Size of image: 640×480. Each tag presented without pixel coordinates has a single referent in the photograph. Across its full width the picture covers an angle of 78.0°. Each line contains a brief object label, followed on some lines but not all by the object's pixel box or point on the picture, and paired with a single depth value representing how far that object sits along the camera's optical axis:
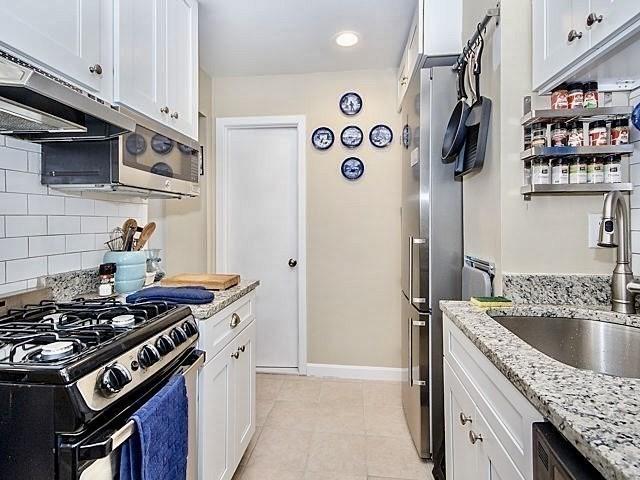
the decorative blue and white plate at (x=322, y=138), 3.27
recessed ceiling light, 2.63
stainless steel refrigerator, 2.04
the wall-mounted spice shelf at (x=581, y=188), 1.40
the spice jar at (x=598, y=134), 1.39
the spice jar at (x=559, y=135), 1.42
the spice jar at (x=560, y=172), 1.42
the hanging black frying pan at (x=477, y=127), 1.66
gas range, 0.83
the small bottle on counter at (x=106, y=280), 1.79
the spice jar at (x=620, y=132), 1.39
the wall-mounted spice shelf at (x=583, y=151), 1.37
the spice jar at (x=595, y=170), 1.41
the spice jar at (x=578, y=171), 1.42
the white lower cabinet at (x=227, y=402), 1.55
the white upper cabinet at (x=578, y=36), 1.01
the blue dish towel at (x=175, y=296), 1.62
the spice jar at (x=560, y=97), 1.41
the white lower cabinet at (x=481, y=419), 0.81
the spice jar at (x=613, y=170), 1.40
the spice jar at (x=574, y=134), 1.42
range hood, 0.93
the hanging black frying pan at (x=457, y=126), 1.81
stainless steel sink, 1.17
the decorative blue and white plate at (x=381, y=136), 3.21
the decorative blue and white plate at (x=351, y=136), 3.23
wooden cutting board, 1.95
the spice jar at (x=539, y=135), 1.44
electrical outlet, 1.47
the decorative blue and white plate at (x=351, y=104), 3.24
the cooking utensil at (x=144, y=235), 2.07
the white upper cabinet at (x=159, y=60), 1.59
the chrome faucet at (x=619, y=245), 1.24
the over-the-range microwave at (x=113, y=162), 1.54
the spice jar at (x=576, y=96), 1.40
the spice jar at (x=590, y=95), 1.39
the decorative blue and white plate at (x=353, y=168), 3.24
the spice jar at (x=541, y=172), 1.43
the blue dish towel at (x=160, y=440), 0.98
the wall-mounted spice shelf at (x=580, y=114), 1.37
